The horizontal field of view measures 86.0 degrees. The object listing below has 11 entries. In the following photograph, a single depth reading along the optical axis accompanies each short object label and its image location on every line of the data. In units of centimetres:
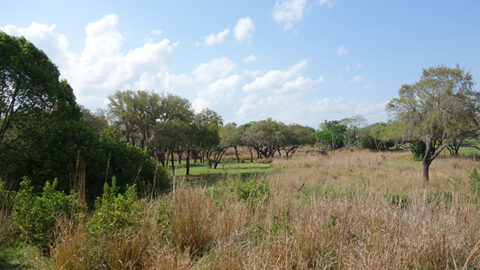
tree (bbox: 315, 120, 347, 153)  5756
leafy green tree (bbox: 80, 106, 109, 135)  2664
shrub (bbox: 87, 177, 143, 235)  313
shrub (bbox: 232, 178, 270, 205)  521
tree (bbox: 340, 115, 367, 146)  6466
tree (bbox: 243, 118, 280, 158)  3653
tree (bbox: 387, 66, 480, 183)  1212
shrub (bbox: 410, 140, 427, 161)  2794
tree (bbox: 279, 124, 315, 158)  3778
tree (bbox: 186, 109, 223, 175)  2184
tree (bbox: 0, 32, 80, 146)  787
